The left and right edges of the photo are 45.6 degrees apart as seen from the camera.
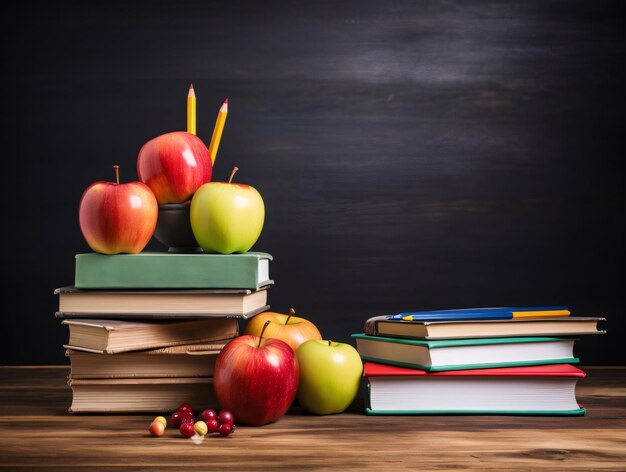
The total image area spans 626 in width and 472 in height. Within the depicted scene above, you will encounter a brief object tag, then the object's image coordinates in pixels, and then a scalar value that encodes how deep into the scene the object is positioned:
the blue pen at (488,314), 1.28
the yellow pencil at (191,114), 1.40
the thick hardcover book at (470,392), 1.24
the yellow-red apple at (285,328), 1.34
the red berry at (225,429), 1.11
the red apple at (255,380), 1.16
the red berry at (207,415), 1.13
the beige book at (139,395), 1.26
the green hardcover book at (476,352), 1.25
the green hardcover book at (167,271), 1.25
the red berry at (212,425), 1.12
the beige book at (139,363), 1.26
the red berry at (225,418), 1.12
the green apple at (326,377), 1.24
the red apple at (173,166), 1.30
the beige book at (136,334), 1.21
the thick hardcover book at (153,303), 1.25
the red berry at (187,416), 1.14
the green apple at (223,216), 1.26
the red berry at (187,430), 1.10
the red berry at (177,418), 1.16
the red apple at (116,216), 1.23
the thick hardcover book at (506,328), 1.26
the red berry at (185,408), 1.18
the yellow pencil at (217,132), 1.40
